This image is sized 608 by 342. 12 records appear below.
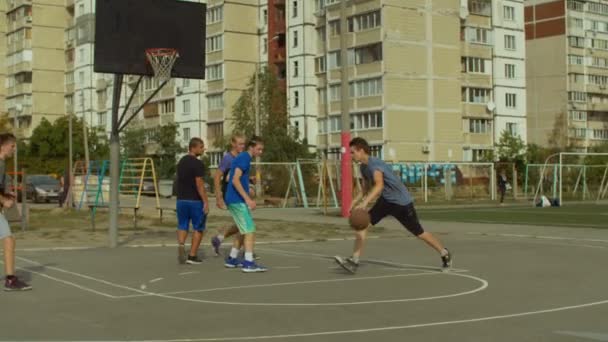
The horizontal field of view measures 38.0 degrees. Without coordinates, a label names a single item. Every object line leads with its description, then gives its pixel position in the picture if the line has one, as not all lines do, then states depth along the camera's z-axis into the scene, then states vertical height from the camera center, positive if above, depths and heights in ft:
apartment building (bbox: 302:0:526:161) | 224.78 +26.39
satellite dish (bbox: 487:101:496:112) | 243.60 +18.65
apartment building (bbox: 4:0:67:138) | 328.49 +44.51
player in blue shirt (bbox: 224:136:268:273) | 42.37 -1.23
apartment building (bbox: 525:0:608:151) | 314.96 +37.67
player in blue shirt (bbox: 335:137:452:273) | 41.37 -1.16
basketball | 41.32 -2.06
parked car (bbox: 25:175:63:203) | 149.89 -1.89
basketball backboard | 54.75 +9.28
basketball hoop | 56.18 +7.49
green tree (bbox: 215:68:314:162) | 213.66 +13.77
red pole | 92.44 +0.77
